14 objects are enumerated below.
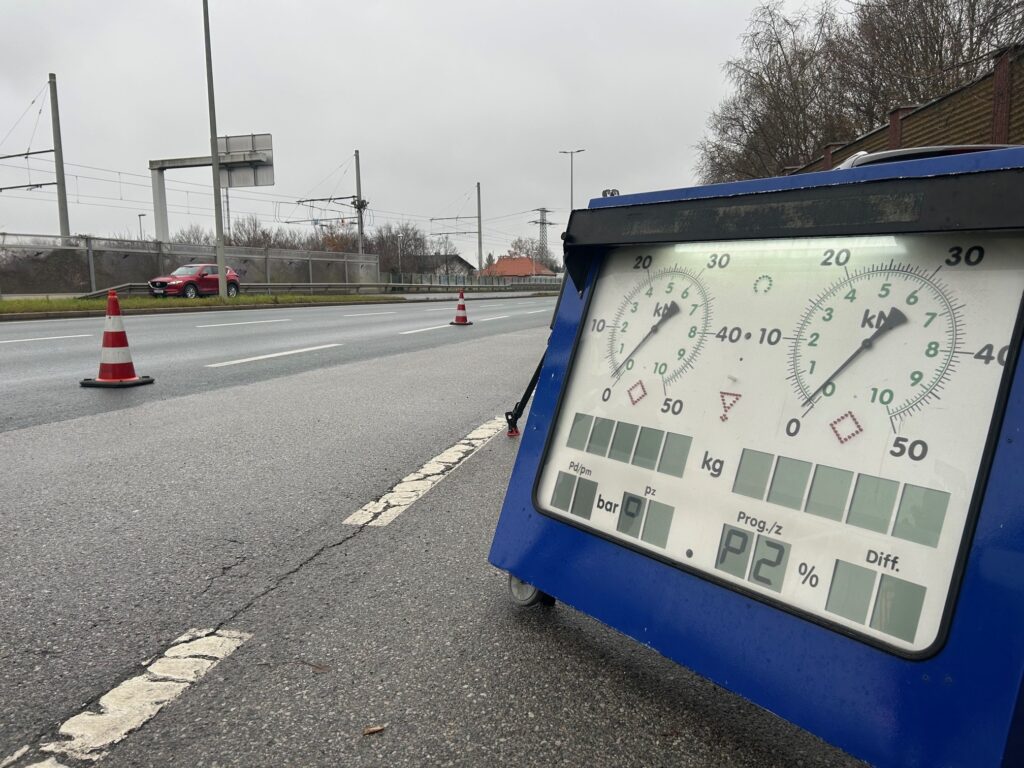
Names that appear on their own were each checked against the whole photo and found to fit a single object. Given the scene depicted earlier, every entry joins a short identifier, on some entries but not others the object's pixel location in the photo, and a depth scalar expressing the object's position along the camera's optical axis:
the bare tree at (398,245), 73.00
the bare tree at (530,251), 112.56
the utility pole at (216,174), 20.72
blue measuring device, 1.18
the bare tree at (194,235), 64.14
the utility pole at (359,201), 39.09
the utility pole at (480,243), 52.39
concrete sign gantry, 26.31
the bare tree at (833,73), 14.95
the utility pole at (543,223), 87.13
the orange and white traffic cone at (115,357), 6.54
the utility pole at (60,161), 22.36
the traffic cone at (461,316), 15.17
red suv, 24.00
